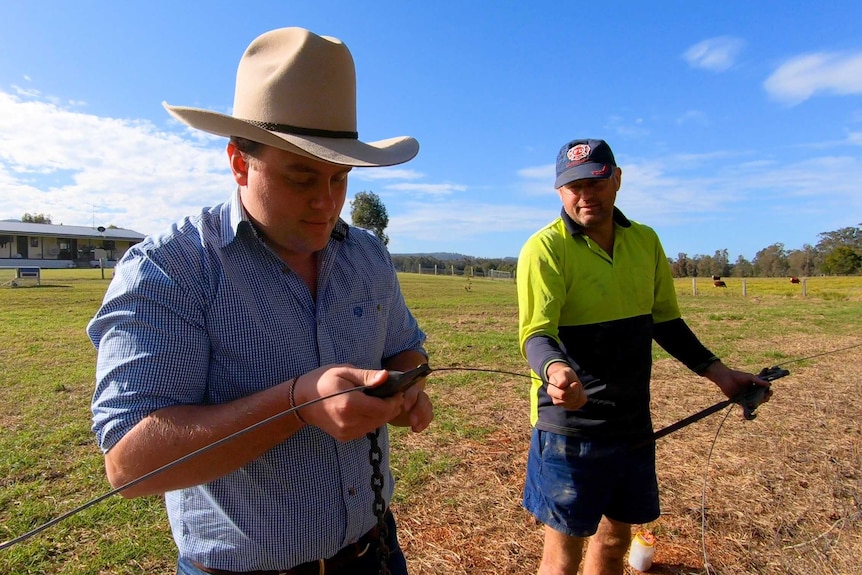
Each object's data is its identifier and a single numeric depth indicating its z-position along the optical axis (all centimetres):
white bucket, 325
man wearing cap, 251
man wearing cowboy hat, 124
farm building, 5266
